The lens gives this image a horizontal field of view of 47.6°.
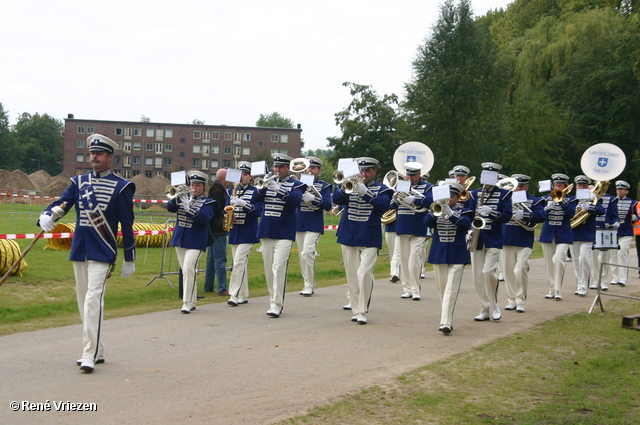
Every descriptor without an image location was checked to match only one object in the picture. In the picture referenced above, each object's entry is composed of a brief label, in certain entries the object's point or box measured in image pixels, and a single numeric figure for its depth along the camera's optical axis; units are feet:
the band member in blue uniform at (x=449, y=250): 32.78
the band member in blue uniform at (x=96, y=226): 24.68
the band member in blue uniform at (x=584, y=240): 49.16
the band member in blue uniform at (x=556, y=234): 46.68
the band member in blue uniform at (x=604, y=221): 53.98
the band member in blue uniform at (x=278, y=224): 36.37
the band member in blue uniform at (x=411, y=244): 44.01
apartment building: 330.54
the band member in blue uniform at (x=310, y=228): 44.60
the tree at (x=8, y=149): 376.68
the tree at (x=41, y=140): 410.10
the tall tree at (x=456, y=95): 143.74
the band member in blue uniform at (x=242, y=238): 39.50
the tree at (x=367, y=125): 230.07
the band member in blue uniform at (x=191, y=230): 36.70
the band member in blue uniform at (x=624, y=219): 58.85
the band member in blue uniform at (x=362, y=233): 34.96
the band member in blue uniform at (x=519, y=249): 40.52
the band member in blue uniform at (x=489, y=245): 36.28
